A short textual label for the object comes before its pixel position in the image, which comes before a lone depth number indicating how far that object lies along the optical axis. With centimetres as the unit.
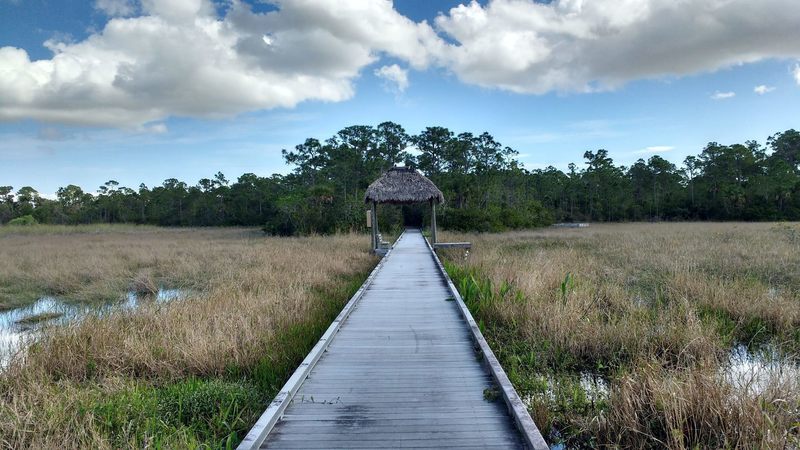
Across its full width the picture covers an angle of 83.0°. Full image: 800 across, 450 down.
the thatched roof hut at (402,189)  1677
